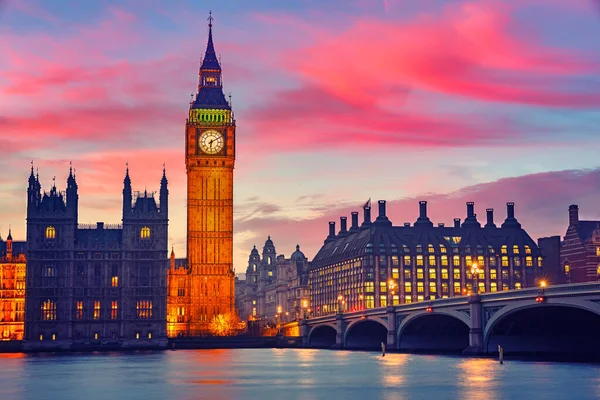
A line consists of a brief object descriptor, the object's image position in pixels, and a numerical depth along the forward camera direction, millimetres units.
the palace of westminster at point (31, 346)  196850
